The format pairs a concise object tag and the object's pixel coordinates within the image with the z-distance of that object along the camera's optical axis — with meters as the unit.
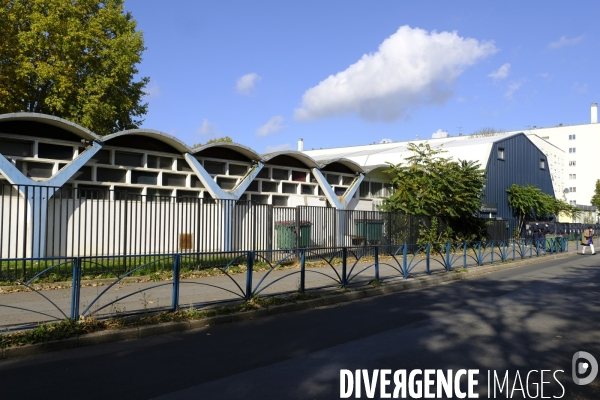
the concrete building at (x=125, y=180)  14.42
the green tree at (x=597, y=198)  68.80
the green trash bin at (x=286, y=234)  19.06
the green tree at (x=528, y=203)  38.16
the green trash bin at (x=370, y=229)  22.11
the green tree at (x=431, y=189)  25.23
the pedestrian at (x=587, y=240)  31.33
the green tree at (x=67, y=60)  23.48
